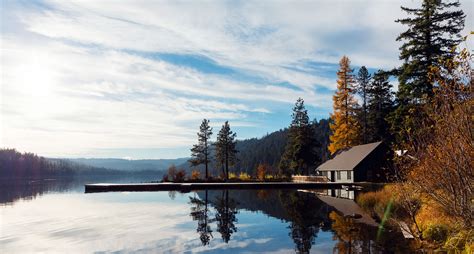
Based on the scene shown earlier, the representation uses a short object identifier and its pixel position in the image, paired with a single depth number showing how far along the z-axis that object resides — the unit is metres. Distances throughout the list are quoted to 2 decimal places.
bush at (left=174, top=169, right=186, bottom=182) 55.29
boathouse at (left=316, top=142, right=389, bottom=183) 43.66
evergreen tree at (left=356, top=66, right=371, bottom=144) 54.69
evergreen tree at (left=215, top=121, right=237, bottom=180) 66.81
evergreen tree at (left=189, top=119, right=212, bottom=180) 65.06
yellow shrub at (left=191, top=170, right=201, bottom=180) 59.49
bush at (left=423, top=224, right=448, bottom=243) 14.15
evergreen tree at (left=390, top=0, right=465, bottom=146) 29.00
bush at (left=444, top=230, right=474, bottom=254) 10.60
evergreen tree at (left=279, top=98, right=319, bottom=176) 58.56
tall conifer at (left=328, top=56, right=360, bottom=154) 51.72
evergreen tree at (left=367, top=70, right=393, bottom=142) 54.31
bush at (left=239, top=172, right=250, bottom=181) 63.34
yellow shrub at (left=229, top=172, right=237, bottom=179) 63.44
